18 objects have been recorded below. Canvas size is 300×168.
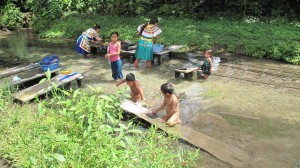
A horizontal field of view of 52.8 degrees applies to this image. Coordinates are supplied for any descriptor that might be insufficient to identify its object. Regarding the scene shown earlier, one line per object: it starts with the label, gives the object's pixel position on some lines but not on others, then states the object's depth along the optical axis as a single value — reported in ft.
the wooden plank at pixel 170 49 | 33.20
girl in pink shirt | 26.55
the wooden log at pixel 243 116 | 20.38
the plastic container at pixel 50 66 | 27.64
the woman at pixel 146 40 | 29.96
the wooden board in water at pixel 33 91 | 21.99
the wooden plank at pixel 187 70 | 27.54
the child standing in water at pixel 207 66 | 27.43
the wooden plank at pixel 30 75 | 25.29
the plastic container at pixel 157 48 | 32.94
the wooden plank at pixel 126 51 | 33.78
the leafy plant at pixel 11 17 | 56.59
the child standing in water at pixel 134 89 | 21.25
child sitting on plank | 18.66
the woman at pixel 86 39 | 34.37
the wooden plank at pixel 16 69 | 28.20
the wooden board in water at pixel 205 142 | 15.92
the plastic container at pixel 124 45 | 35.76
